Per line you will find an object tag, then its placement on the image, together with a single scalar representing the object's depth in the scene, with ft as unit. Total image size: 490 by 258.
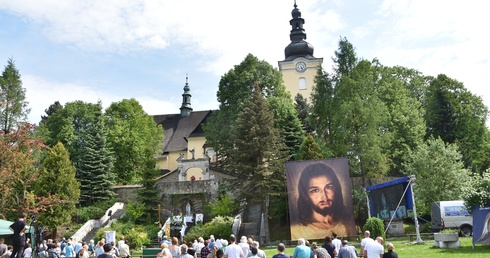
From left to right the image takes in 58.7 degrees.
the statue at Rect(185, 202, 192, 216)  124.62
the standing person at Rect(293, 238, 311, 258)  35.55
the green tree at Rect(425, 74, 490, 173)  129.70
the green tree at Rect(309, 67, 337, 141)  117.08
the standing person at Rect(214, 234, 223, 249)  54.50
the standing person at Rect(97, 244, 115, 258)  29.58
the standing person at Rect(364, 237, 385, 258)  35.78
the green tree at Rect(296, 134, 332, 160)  105.60
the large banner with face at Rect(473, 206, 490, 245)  55.21
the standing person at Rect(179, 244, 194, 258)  33.63
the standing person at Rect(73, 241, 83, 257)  65.18
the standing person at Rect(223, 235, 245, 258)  37.11
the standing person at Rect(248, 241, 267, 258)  35.11
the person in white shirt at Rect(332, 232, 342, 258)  41.45
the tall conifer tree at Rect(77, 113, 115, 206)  129.08
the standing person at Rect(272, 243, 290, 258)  31.48
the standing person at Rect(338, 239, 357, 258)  35.53
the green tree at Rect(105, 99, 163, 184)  153.48
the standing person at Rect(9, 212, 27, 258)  38.99
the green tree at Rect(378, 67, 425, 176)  123.34
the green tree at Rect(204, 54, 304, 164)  129.86
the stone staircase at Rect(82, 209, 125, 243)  108.45
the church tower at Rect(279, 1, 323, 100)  196.95
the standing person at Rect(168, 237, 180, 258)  38.30
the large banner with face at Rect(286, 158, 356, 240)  86.22
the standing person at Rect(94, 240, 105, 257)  49.72
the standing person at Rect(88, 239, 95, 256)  81.34
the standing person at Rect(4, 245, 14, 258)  45.84
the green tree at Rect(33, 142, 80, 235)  105.60
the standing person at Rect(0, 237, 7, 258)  42.80
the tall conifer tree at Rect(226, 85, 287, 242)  95.81
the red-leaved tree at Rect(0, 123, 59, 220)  64.95
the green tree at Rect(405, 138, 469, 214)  92.89
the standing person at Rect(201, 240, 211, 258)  49.48
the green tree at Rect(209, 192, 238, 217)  111.75
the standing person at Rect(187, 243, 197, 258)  46.16
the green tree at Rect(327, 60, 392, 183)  101.24
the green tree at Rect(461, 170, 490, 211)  57.88
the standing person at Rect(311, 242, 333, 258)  36.76
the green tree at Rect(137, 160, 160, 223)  122.52
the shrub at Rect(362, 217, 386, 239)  66.54
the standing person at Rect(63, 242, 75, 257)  58.29
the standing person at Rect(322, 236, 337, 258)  39.78
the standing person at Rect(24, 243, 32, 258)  52.53
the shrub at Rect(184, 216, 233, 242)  98.84
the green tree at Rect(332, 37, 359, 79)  113.80
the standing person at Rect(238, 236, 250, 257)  39.50
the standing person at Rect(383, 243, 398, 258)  33.65
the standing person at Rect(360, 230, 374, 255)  36.96
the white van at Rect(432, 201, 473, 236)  78.28
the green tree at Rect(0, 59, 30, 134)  128.26
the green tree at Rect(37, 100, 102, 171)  142.61
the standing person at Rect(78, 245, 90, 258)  45.96
